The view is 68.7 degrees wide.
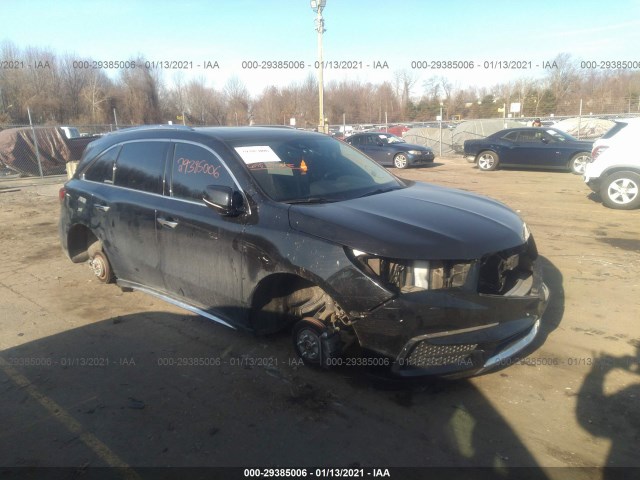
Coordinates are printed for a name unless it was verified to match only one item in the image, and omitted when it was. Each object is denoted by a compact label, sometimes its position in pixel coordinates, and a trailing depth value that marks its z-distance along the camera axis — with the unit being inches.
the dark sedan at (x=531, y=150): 599.8
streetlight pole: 885.8
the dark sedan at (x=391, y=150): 717.3
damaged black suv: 113.2
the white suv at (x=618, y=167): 349.7
